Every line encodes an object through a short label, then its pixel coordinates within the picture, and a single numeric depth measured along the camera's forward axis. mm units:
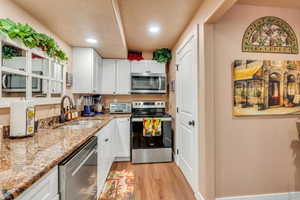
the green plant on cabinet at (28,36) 1230
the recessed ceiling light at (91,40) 2271
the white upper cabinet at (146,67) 3268
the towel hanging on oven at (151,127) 2699
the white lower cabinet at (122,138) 2830
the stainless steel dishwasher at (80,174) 905
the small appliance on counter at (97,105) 3222
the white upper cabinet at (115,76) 3297
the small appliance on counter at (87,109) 2811
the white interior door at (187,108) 1888
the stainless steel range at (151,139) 2721
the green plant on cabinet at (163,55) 3250
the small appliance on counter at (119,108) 3227
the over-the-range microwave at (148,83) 3189
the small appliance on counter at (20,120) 1260
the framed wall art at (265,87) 1655
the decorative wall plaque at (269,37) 1703
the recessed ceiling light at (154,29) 2305
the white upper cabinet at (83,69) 2625
